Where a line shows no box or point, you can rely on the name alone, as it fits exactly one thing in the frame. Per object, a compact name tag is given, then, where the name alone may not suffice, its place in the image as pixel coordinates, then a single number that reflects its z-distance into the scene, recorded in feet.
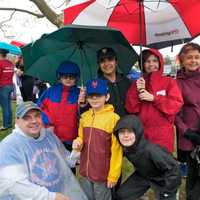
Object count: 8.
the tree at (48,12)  19.66
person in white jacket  5.75
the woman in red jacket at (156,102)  6.65
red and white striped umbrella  7.24
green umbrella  7.25
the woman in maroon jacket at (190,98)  7.10
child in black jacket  6.41
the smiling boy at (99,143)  6.55
